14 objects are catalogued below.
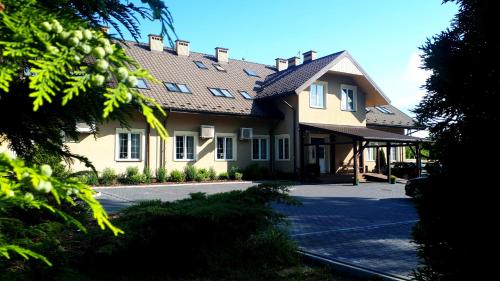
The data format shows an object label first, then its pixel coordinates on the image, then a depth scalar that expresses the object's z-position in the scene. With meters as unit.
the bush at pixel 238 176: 21.53
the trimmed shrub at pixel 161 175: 19.47
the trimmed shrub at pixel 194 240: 4.51
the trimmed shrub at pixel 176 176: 19.83
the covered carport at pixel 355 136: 20.67
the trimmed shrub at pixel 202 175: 20.55
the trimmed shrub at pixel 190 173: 20.42
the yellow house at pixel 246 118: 19.91
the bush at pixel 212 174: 21.17
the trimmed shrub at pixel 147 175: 18.91
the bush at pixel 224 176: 21.63
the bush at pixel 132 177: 18.59
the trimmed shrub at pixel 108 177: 18.08
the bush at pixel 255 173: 21.94
